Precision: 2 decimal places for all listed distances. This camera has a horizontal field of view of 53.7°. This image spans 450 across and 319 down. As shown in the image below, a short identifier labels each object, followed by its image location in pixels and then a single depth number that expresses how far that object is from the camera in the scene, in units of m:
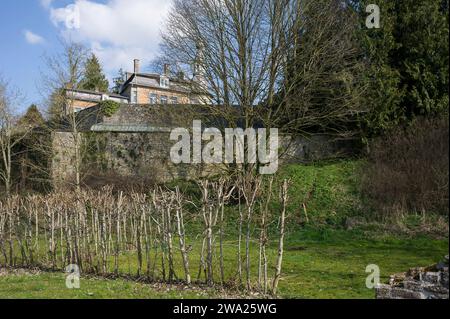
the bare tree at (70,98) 20.25
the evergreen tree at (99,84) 43.56
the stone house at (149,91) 17.81
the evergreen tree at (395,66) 14.68
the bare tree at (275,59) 17.08
